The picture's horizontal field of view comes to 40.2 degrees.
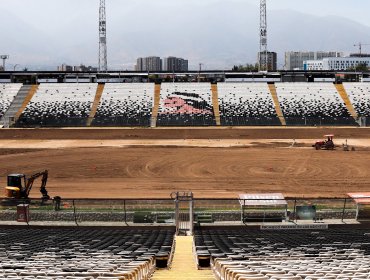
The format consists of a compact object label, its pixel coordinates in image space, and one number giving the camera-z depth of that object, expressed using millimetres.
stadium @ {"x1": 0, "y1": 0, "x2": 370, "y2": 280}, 13109
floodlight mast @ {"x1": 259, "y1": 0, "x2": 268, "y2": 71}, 125188
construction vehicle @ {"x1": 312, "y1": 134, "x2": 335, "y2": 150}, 56188
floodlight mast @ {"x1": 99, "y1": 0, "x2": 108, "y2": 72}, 124000
